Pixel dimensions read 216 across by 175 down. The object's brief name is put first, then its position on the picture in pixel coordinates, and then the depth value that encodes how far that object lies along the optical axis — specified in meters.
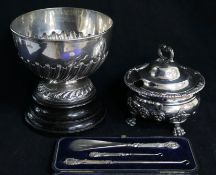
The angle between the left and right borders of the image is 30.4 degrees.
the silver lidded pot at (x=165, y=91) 1.07
